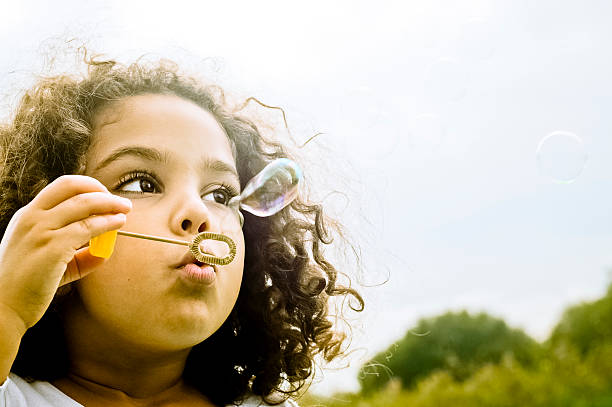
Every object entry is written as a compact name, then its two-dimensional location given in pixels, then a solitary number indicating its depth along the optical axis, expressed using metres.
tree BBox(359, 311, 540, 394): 12.59
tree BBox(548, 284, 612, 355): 9.89
